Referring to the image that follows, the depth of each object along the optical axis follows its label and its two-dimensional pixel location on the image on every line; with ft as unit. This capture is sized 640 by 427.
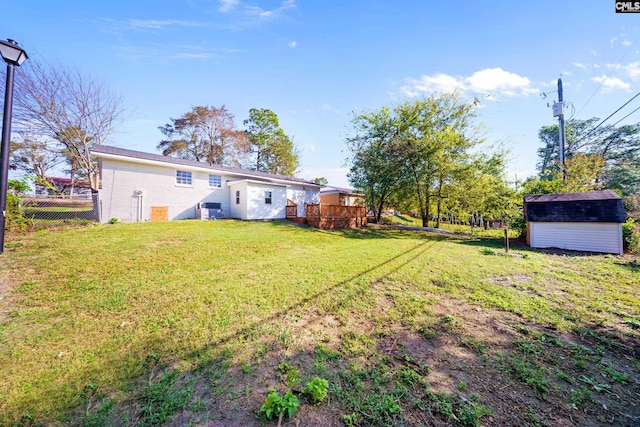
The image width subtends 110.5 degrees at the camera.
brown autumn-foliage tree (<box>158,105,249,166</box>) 74.84
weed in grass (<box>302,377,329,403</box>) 6.16
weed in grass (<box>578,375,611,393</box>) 6.73
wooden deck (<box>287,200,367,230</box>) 43.27
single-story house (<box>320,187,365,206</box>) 67.67
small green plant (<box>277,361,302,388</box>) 6.90
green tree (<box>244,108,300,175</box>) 84.99
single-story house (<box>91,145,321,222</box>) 35.76
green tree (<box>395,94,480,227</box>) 46.09
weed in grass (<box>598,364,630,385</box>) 7.13
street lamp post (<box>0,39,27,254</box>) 15.01
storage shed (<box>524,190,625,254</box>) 27.66
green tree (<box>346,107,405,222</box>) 48.55
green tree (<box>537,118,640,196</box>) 58.80
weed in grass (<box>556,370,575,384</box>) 7.04
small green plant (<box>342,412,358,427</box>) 5.60
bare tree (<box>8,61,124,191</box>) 41.04
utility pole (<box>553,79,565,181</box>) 41.71
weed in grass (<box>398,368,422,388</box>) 6.93
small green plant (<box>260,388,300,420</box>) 5.60
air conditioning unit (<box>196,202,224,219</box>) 42.98
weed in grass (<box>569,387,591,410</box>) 6.18
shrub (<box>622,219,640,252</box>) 27.76
